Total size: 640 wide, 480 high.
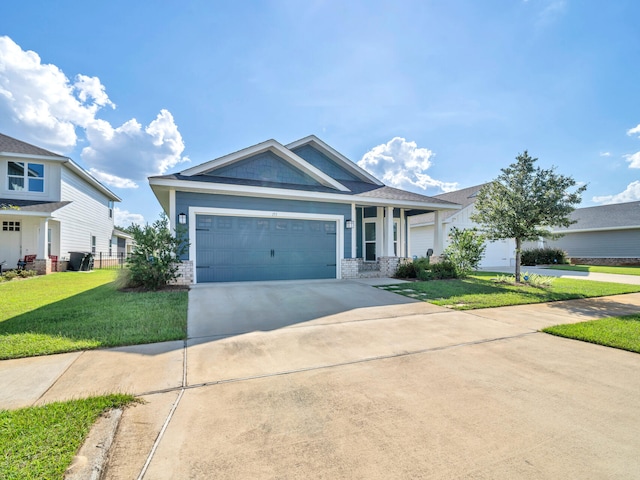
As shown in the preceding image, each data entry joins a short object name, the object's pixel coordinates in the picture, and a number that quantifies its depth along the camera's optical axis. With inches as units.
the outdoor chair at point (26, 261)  530.9
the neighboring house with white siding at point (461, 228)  741.3
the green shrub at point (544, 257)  873.4
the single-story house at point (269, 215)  375.2
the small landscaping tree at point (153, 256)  326.0
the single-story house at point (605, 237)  853.2
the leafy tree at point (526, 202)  375.2
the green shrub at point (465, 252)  466.3
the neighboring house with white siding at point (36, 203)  552.1
